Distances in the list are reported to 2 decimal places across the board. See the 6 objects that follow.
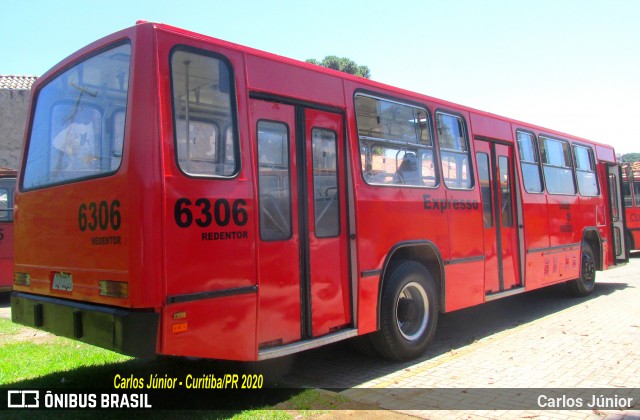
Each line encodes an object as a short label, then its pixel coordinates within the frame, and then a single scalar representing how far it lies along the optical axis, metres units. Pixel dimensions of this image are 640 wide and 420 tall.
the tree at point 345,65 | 41.78
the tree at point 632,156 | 78.53
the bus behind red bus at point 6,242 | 10.61
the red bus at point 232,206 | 3.99
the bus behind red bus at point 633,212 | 17.97
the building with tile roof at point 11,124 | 22.73
